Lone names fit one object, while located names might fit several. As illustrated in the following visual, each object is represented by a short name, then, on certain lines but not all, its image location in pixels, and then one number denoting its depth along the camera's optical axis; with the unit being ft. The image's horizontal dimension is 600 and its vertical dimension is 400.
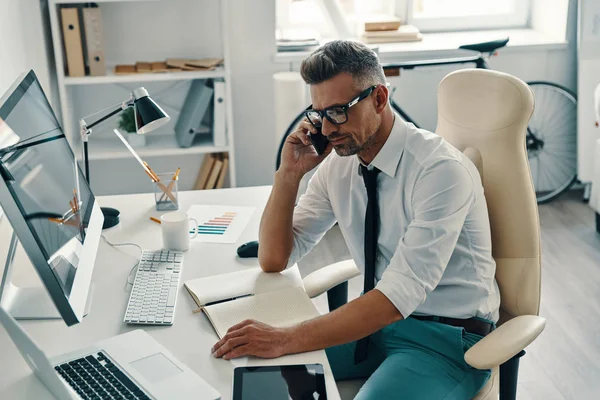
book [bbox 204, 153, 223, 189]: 12.43
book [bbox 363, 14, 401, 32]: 13.19
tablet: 4.56
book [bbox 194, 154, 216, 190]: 12.56
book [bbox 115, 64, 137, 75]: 11.63
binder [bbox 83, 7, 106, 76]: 11.26
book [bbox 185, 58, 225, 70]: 11.69
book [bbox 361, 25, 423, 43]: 13.16
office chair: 6.04
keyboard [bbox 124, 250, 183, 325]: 5.42
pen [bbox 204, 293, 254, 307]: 5.70
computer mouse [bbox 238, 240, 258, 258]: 6.51
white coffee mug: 6.55
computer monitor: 4.42
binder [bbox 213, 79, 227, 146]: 11.89
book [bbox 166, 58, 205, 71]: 11.70
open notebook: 5.42
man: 5.42
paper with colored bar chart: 6.92
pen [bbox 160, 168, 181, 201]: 7.56
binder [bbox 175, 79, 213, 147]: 11.87
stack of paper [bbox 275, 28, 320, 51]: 12.57
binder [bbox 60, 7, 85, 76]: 11.16
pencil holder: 7.56
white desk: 4.75
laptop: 4.21
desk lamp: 6.57
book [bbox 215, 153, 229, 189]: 12.46
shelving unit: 11.87
